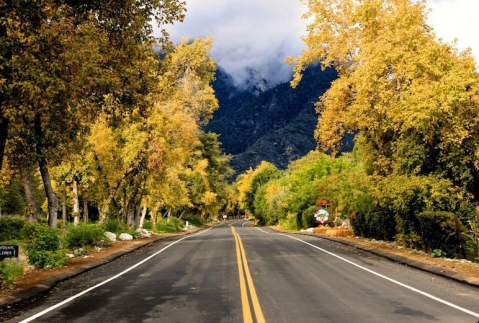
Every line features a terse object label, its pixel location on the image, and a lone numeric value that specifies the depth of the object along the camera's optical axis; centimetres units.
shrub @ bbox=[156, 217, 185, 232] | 4579
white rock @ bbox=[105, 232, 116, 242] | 2629
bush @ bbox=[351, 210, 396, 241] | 2427
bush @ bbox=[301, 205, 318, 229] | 4325
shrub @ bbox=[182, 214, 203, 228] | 7131
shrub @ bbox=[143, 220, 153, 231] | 4636
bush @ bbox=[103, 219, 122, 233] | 2963
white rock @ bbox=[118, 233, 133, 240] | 2967
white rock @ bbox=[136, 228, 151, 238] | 3496
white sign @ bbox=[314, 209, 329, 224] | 3762
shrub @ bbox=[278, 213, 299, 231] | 5074
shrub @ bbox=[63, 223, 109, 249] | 2069
